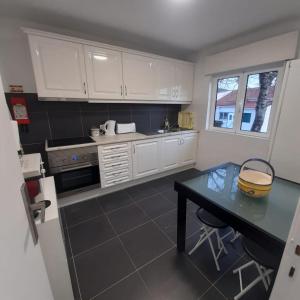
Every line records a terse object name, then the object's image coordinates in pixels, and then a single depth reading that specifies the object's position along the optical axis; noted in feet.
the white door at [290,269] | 1.94
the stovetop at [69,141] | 6.89
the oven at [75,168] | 6.57
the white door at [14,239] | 1.44
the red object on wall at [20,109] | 6.64
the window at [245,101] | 7.80
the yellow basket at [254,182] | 3.62
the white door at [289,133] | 5.41
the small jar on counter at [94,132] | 8.47
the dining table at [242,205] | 2.90
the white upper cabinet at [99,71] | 6.26
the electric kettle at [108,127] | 8.75
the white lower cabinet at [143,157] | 7.84
